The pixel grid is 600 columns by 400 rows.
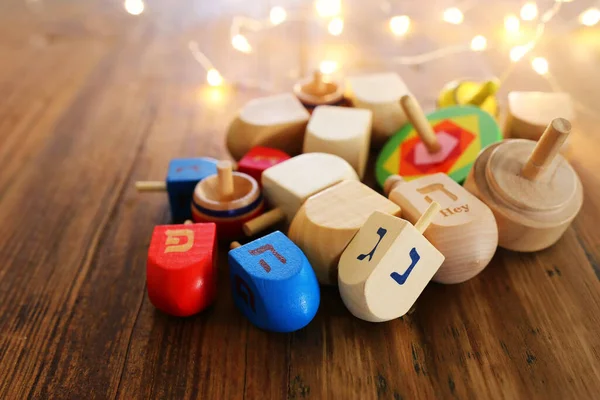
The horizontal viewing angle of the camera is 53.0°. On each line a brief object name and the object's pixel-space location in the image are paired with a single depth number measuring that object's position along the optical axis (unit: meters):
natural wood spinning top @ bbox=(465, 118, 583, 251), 0.20
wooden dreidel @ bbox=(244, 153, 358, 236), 0.21
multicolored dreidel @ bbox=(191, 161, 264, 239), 0.21
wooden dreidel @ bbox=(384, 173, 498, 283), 0.19
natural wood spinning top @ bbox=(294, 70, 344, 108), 0.26
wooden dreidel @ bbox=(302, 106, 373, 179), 0.24
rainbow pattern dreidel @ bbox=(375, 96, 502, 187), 0.23
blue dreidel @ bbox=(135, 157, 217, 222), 0.23
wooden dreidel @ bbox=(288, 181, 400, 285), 0.19
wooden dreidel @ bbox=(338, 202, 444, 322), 0.18
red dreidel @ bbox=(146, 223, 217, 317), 0.18
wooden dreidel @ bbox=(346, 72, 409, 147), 0.26
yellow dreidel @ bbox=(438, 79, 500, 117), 0.26
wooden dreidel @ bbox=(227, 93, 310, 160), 0.25
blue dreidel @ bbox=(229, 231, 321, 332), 0.18
